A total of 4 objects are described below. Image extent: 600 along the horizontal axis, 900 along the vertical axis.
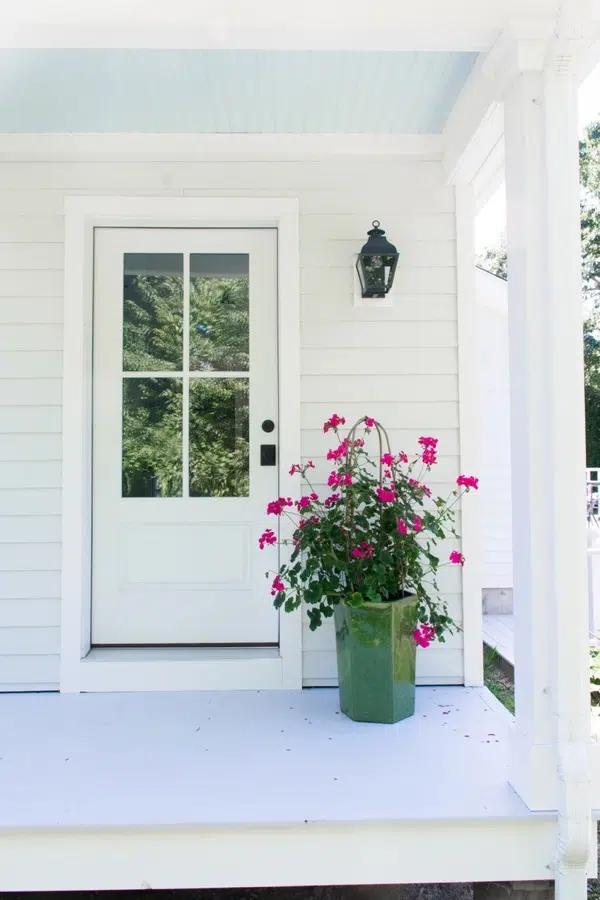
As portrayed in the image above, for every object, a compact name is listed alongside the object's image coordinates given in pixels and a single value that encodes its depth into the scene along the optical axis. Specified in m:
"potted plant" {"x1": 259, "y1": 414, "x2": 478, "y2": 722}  2.26
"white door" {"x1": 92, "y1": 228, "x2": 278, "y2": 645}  2.75
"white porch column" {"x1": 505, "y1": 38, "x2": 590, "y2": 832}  1.70
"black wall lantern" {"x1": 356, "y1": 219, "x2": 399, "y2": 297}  2.59
